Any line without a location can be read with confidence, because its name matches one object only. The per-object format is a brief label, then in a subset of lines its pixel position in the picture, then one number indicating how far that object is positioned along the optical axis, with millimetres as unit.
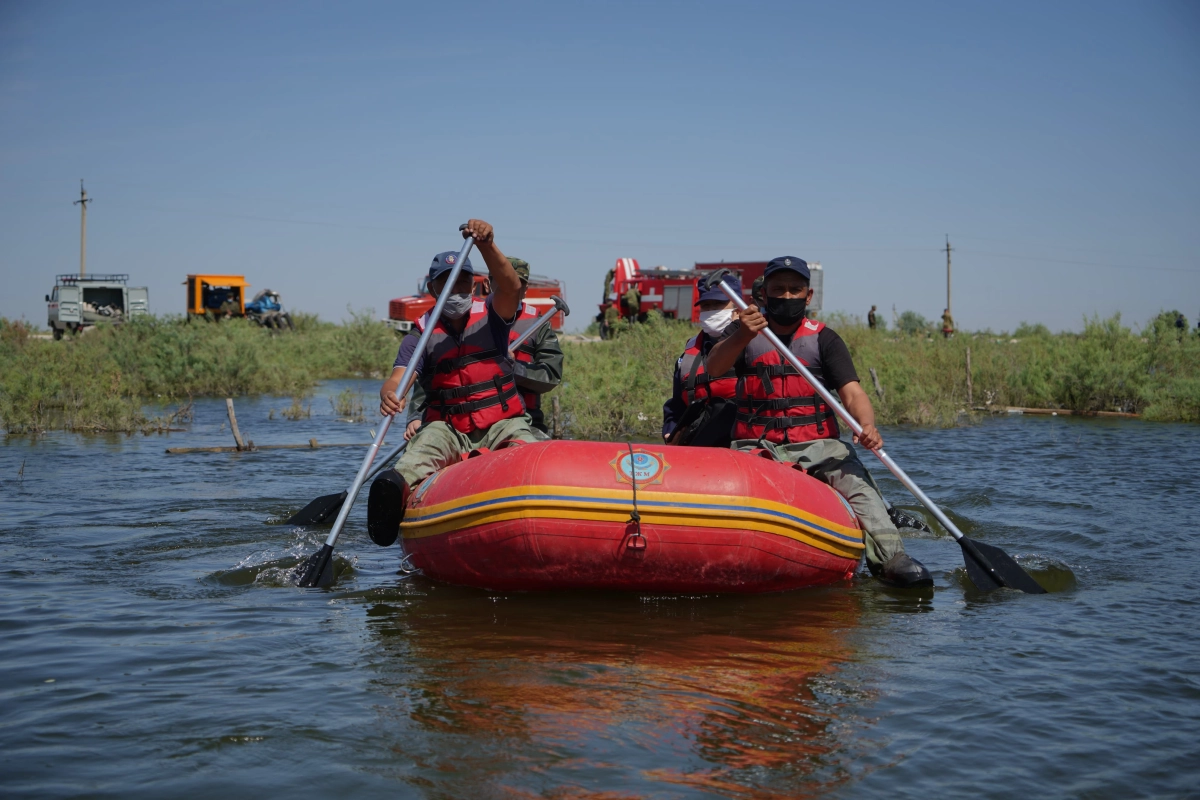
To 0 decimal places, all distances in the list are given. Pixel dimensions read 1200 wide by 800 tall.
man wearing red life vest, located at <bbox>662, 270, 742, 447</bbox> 6469
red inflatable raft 5266
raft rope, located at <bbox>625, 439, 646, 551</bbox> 5223
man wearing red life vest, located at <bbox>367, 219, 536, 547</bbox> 6293
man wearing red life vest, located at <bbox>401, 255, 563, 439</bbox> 6809
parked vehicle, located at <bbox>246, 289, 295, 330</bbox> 33969
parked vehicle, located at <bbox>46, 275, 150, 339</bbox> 31922
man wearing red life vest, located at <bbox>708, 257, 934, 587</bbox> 6062
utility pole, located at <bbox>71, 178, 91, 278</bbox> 45062
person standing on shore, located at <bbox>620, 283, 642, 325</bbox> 29172
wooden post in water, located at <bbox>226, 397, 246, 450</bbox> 12031
